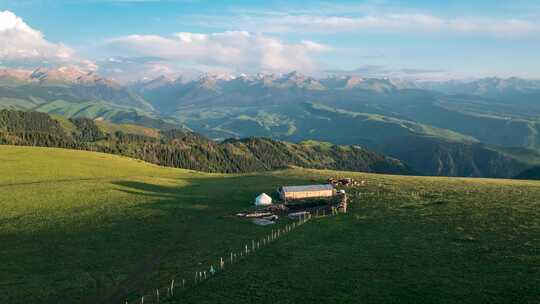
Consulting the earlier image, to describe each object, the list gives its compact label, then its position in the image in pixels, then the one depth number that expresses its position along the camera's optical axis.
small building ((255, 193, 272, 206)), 85.82
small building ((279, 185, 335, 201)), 91.69
